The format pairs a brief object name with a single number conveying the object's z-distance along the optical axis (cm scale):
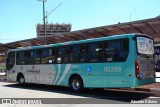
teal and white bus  1254
